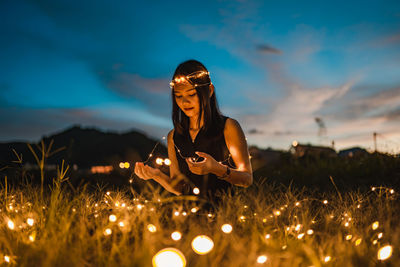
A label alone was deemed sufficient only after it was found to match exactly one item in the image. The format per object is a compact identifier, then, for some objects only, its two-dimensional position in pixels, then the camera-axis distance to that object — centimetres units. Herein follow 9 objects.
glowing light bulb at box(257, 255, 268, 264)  164
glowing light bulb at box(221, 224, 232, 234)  199
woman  299
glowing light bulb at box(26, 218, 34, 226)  215
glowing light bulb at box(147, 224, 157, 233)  197
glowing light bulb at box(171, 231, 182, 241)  182
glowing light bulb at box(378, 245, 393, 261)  180
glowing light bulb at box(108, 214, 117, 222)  211
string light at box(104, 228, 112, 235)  197
